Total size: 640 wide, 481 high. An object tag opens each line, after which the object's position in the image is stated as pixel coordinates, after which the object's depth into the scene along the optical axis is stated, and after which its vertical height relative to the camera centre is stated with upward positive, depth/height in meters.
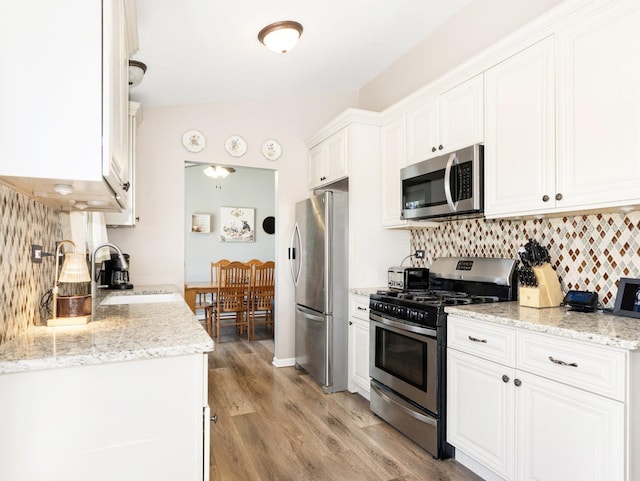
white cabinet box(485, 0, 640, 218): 1.73 +0.57
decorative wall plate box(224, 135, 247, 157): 4.08 +0.94
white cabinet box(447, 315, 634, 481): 1.54 -0.73
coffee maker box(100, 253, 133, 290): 3.28 -0.29
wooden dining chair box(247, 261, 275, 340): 5.45 -0.68
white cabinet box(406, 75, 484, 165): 2.49 +0.78
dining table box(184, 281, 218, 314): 4.68 -0.62
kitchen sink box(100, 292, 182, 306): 2.76 -0.41
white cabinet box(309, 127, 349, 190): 3.55 +0.75
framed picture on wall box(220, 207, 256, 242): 6.84 +0.26
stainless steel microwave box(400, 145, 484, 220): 2.45 +0.35
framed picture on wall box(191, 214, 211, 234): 6.65 +0.27
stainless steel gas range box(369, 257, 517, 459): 2.33 -0.64
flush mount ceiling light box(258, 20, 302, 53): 2.63 +1.34
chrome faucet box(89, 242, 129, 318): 2.38 -0.20
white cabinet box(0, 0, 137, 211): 1.16 +0.43
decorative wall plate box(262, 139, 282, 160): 4.22 +0.93
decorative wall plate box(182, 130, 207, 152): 3.92 +0.95
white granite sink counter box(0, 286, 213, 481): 1.16 -0.51
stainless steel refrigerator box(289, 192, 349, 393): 3.46 -0.43
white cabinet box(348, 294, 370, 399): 3.20 -0.85
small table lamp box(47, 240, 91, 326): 1.65 -0.16
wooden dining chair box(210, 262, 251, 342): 5.33 -0.63
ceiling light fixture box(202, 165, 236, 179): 5.93 +1.00
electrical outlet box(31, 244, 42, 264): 1.70 -0.06
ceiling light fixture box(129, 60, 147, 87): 2.49 +1.03
